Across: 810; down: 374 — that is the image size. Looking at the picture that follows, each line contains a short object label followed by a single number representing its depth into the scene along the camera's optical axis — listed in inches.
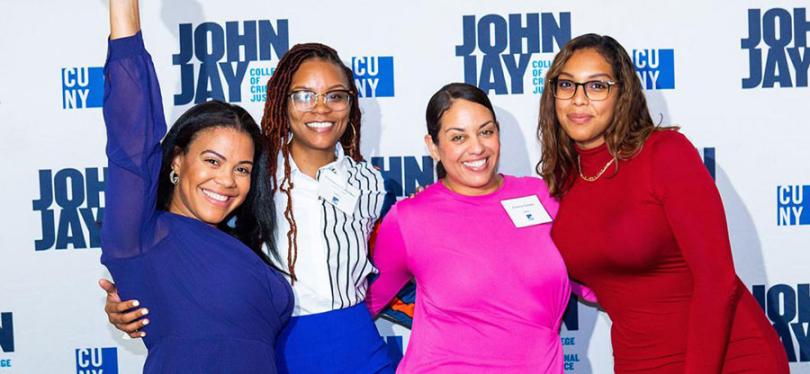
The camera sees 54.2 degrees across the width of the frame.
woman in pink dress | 86.3
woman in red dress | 75.9
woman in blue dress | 61.9
